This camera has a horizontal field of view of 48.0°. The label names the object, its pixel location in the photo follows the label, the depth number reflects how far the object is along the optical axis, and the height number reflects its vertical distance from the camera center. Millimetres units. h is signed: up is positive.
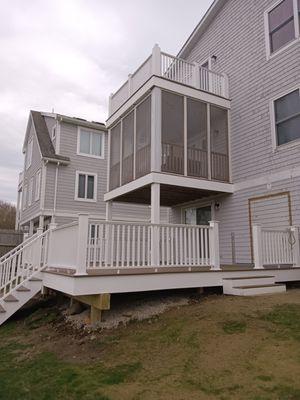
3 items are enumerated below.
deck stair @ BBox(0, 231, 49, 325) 8172 -452
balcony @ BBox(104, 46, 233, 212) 9969 +4158
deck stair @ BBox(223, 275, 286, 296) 7492 -574
